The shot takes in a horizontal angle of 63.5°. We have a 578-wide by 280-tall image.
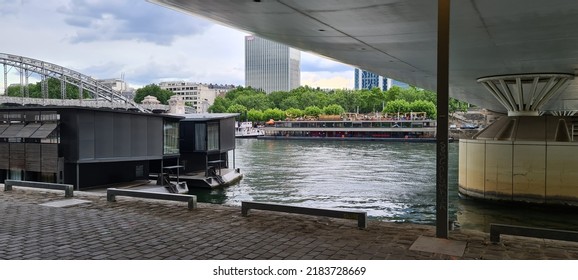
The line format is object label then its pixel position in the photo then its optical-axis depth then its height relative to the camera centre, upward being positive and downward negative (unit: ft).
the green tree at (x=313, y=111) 479.54 +17.57
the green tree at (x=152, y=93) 584.40 +43.49
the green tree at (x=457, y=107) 472.56 +23.25
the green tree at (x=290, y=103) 529.86 +28.41
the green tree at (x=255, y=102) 546.67 +30.99
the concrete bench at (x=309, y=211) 30.52 -5.89
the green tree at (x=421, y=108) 431.02 +18.70
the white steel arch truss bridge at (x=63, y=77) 306.96 +36.97
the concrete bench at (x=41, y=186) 44.90 -5.91
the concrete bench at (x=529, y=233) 25.43 -5.83
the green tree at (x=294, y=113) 488.02 +15.71
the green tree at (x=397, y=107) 435.94 +19.92
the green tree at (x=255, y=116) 509.35 +13.13
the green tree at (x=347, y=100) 503.61 +30.58
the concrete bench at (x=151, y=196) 37.83 -5.84
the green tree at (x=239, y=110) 520.83 +20.21
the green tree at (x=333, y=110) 480.64 +18.62
